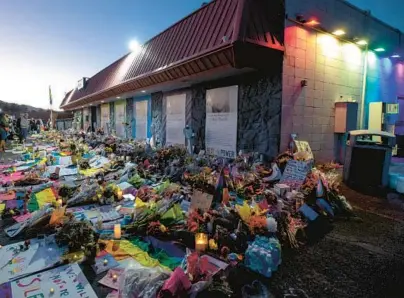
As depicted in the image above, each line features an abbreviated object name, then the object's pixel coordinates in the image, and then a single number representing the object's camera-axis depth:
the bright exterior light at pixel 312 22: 6.58
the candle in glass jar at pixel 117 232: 3.44
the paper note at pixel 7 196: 5.42
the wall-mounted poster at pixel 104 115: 18.79
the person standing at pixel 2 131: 14.02
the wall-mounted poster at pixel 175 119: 10.38
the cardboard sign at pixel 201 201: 3.96
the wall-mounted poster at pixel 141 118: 13.33
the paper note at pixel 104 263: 2.72
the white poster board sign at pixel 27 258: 2.67
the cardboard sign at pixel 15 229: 3.61
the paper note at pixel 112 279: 2.46
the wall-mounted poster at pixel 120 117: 15.78
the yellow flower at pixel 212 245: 3.09
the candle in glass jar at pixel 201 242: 3.03
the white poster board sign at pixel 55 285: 2.33
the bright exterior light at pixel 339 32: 7.19
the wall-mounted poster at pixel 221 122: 7.88
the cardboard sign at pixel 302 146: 6.46
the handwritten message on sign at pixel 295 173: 5.08
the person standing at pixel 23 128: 18.69
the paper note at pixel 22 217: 4.19
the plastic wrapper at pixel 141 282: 2.12
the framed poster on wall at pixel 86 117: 23.84
